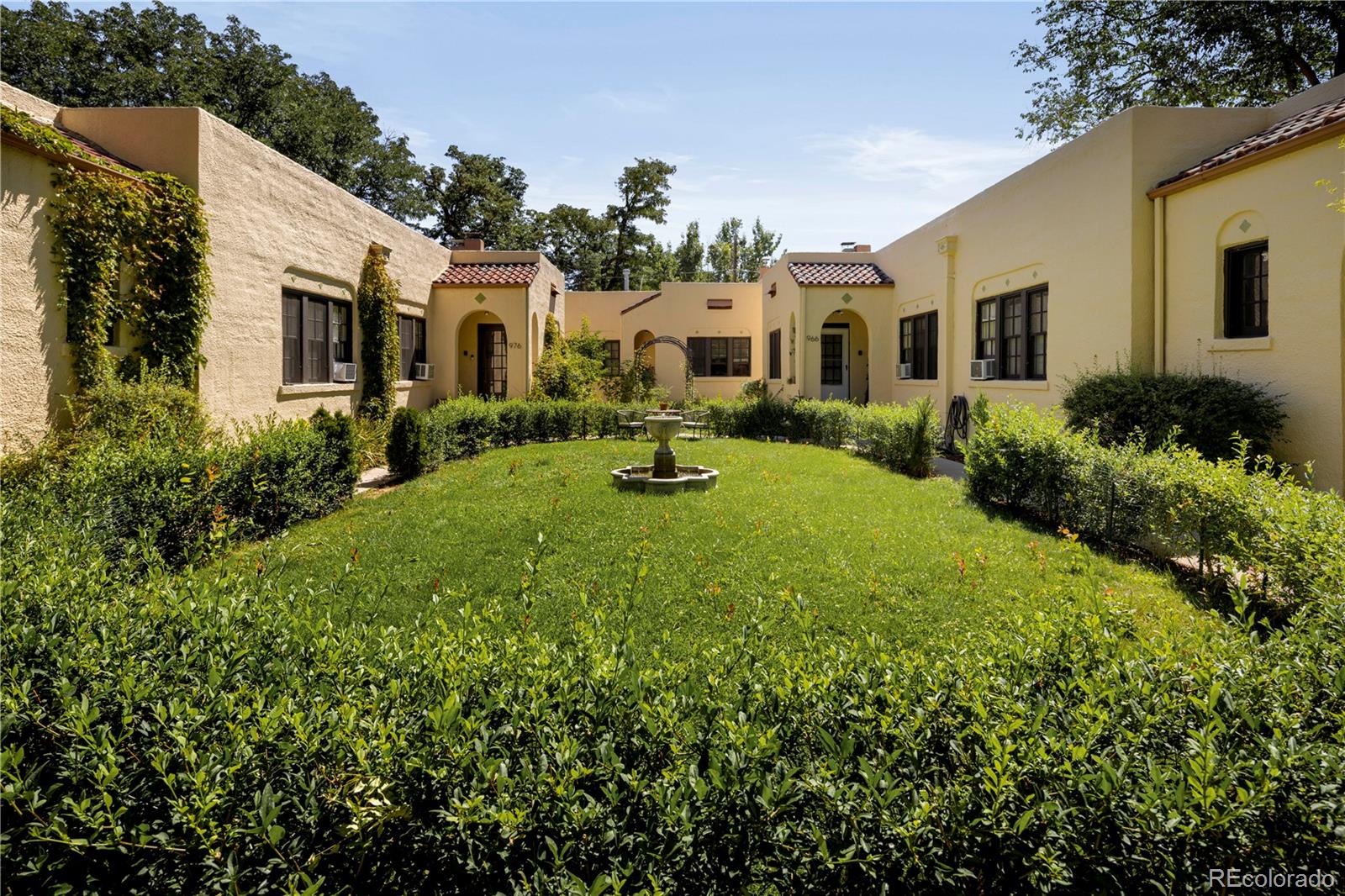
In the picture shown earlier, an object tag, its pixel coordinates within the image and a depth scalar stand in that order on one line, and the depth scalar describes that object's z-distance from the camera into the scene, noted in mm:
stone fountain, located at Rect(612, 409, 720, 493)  10445
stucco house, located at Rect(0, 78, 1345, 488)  7812
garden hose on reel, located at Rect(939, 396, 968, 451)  15484
